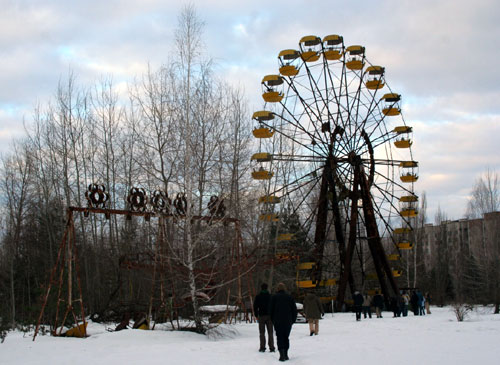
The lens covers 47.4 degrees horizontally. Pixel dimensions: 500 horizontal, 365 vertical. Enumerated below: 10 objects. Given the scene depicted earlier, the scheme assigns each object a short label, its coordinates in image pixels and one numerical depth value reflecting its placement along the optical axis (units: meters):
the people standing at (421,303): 27.05
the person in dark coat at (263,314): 12.93
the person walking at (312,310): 16.28
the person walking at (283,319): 11.19
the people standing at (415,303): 26.93
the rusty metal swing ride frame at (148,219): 16.64
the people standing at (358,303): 23.11
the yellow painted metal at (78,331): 16.34
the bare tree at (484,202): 62.43
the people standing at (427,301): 28.62
